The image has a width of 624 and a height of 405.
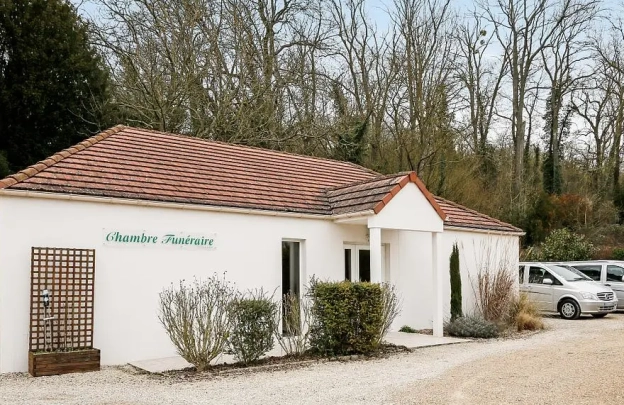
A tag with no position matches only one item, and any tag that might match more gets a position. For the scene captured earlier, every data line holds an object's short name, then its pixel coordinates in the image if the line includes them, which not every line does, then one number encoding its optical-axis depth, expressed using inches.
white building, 445.7
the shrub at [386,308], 500.1
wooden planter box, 409.4
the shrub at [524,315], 649.0
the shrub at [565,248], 1076.5
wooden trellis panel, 426.9
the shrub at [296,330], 481.4
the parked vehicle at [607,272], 844.6
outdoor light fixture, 418.6
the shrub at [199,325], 426.9
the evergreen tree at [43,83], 842.8
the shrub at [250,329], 443.8
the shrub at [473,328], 597.9
